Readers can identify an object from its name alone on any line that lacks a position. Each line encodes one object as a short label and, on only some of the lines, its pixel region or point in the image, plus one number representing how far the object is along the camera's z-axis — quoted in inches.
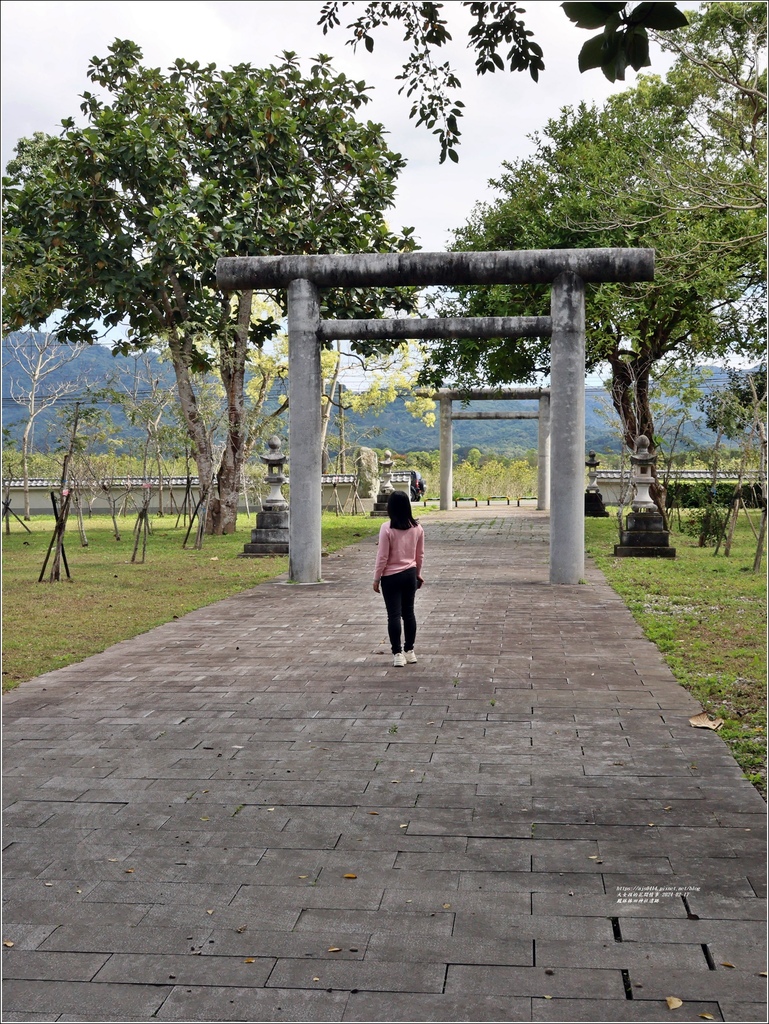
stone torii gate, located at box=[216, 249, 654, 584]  488.1
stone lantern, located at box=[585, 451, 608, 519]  1117.0
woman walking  308.5
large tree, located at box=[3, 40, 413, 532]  698.8
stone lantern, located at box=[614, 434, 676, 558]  641.0
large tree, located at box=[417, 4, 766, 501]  662.5
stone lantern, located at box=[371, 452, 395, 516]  1146.0
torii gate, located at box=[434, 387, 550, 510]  1146.0
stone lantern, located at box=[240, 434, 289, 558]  683.4
